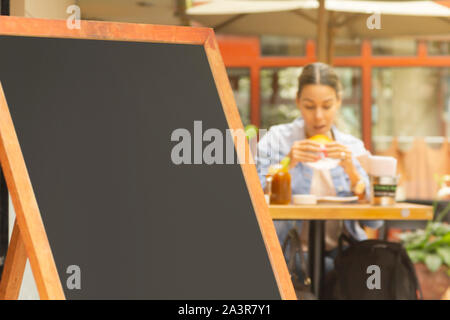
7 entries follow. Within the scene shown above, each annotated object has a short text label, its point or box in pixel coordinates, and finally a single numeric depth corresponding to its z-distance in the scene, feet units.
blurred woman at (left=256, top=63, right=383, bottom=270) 19.79
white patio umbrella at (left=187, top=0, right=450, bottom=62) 30.93
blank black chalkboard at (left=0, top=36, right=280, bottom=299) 7.58
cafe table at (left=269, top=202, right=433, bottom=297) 16.17
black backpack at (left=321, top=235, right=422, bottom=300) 18.28
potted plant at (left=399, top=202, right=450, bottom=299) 21.51
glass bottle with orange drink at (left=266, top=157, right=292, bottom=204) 17.91
